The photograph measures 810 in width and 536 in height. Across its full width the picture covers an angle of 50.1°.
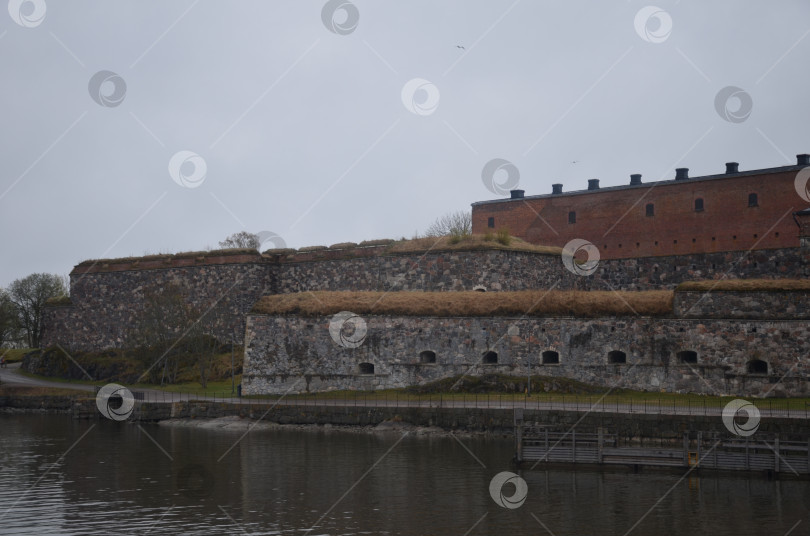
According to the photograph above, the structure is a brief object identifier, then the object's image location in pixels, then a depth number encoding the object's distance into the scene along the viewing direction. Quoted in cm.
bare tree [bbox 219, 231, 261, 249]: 8081
